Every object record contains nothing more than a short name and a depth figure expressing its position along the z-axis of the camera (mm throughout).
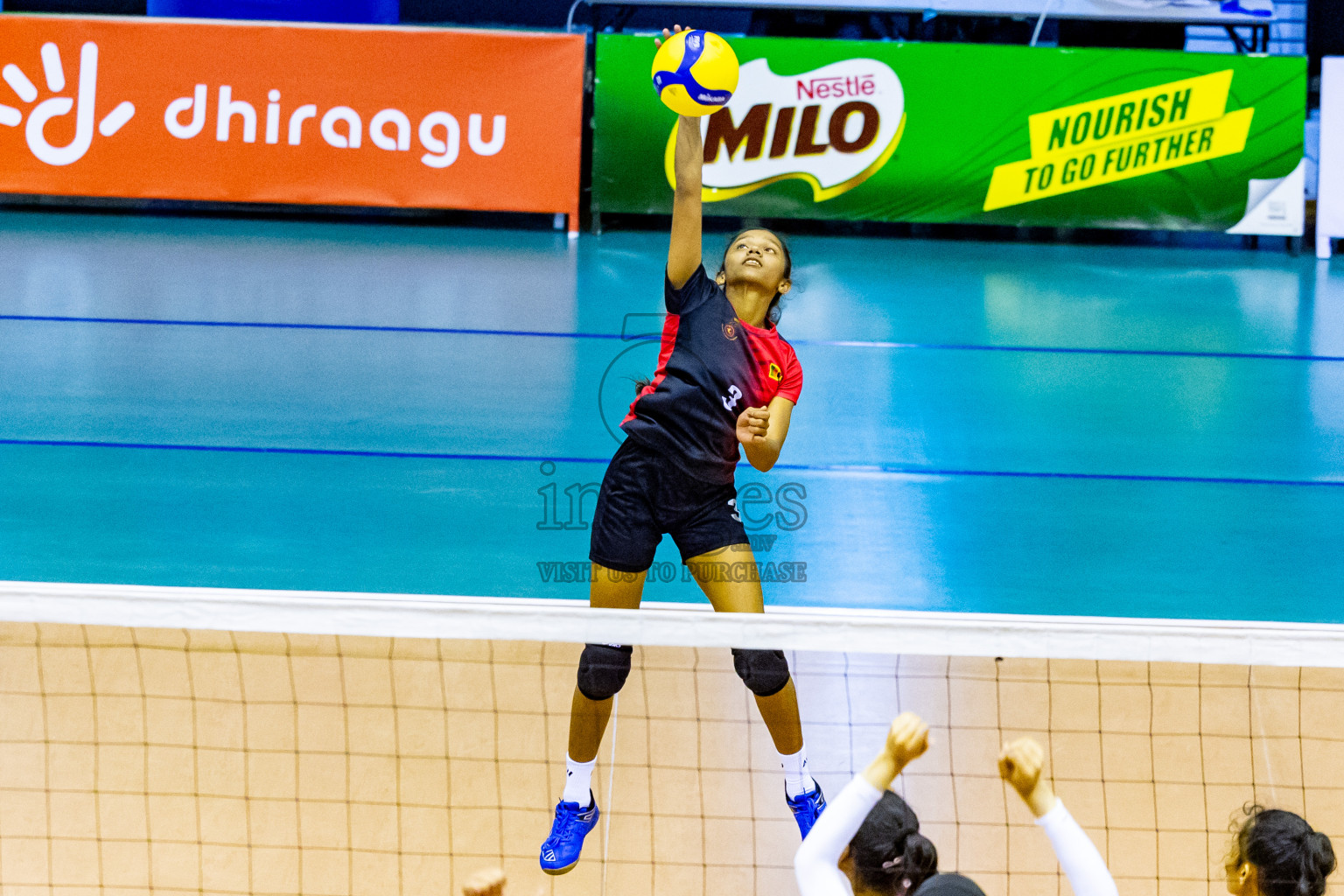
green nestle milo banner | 24125
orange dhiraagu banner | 23906
